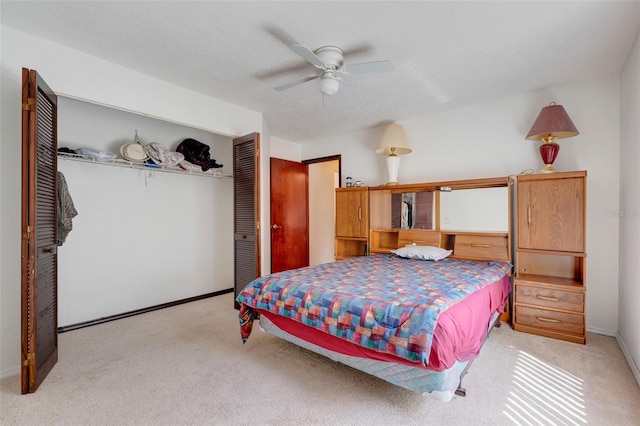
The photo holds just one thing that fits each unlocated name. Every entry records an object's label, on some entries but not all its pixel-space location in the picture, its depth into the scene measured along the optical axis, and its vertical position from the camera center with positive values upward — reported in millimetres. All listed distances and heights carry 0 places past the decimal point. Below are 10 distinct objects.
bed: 1579 -640
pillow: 3322 -460
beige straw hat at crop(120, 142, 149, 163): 3354 +678
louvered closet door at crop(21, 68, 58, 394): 1916 -108
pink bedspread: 1534 -740
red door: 4926 -54
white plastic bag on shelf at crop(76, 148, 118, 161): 3084 +608
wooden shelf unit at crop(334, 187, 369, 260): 4258 -150
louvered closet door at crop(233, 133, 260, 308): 3535 +38
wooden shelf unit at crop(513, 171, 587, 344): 2678 -356
